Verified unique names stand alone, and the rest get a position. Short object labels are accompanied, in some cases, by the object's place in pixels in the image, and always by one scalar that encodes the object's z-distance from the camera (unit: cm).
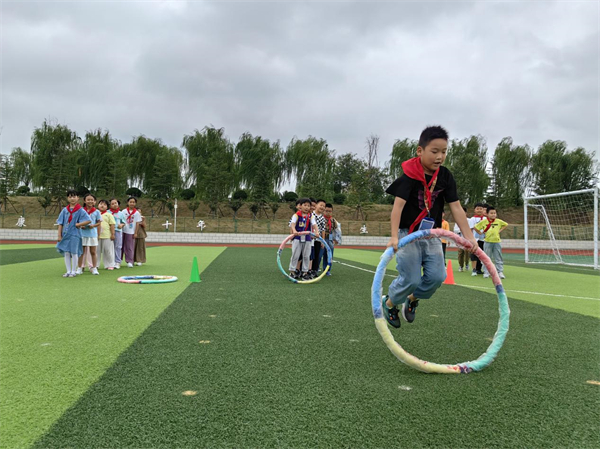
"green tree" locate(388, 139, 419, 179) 5203
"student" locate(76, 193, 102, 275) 1055
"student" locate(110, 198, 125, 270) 1259
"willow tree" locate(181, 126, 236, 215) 4619
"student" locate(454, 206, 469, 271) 1386
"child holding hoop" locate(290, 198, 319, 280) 1016
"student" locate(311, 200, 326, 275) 1103
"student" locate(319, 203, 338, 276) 1170
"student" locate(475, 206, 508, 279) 1180
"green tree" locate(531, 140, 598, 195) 4747
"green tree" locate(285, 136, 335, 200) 4938
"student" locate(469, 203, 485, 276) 1232
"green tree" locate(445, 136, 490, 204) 4622
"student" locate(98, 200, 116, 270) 1209
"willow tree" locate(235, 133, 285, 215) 4731
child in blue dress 1003
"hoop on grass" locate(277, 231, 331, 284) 935
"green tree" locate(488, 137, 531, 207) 4872
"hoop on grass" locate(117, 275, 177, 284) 866
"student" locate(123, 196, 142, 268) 1306
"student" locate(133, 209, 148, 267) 1363
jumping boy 400
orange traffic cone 990
